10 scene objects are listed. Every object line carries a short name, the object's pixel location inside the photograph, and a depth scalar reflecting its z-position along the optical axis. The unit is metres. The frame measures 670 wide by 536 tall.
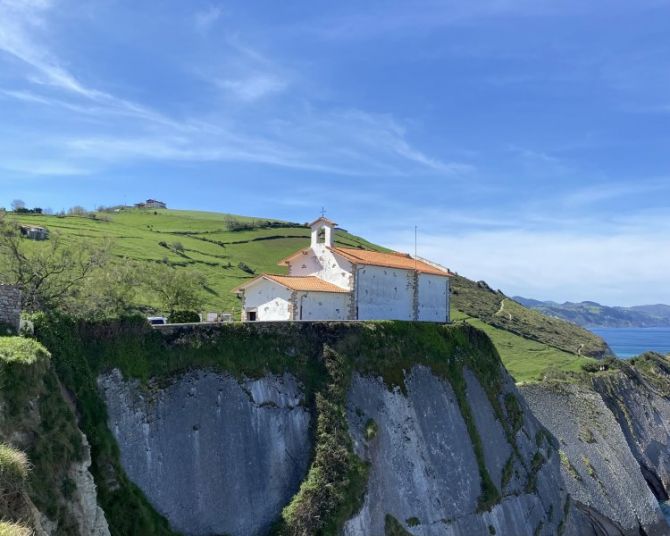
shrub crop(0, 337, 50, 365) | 21.05
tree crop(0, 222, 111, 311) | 35.78
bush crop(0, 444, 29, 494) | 15.30
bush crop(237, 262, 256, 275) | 104.25
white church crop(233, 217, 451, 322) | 45.16
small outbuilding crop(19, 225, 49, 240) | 63.11
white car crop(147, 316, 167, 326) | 39.06
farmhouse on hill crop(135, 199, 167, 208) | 185.27
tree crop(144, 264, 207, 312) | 56.94
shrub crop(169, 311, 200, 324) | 41.13
